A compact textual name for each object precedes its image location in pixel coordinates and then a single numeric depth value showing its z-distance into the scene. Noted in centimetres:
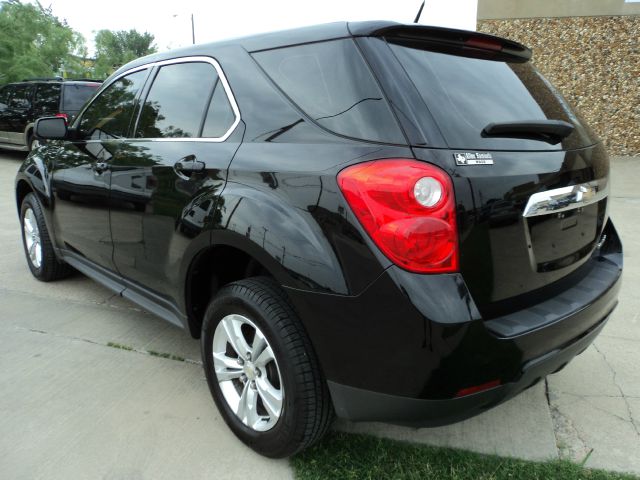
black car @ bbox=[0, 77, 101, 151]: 1077
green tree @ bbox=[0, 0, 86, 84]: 1897
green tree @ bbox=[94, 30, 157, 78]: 2775
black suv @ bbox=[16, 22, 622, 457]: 172
